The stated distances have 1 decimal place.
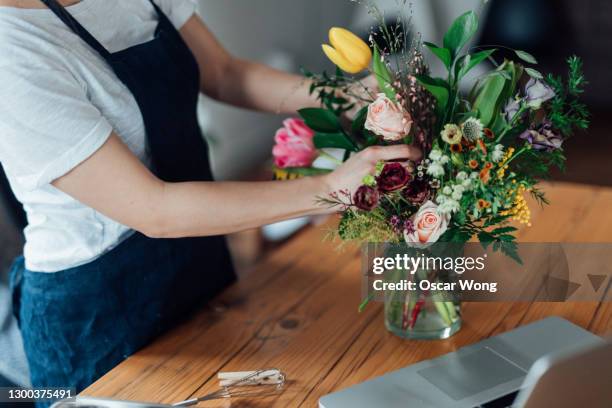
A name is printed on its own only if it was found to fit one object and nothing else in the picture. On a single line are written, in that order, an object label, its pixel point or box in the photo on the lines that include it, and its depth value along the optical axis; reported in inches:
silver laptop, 35.5
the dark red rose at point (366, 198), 41.9
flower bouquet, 42.3
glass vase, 48.9
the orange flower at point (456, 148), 42.4
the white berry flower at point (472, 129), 42.5
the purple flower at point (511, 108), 43.9
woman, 46.0
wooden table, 48.4
